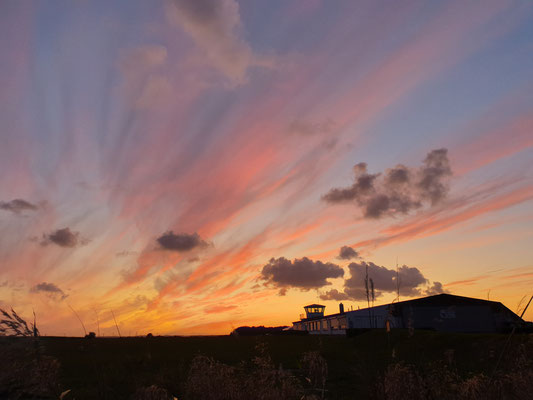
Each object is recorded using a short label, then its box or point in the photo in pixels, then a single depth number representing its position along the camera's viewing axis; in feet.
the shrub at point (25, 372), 11.70
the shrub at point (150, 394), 22.09
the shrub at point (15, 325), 12.64
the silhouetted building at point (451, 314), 179.11
